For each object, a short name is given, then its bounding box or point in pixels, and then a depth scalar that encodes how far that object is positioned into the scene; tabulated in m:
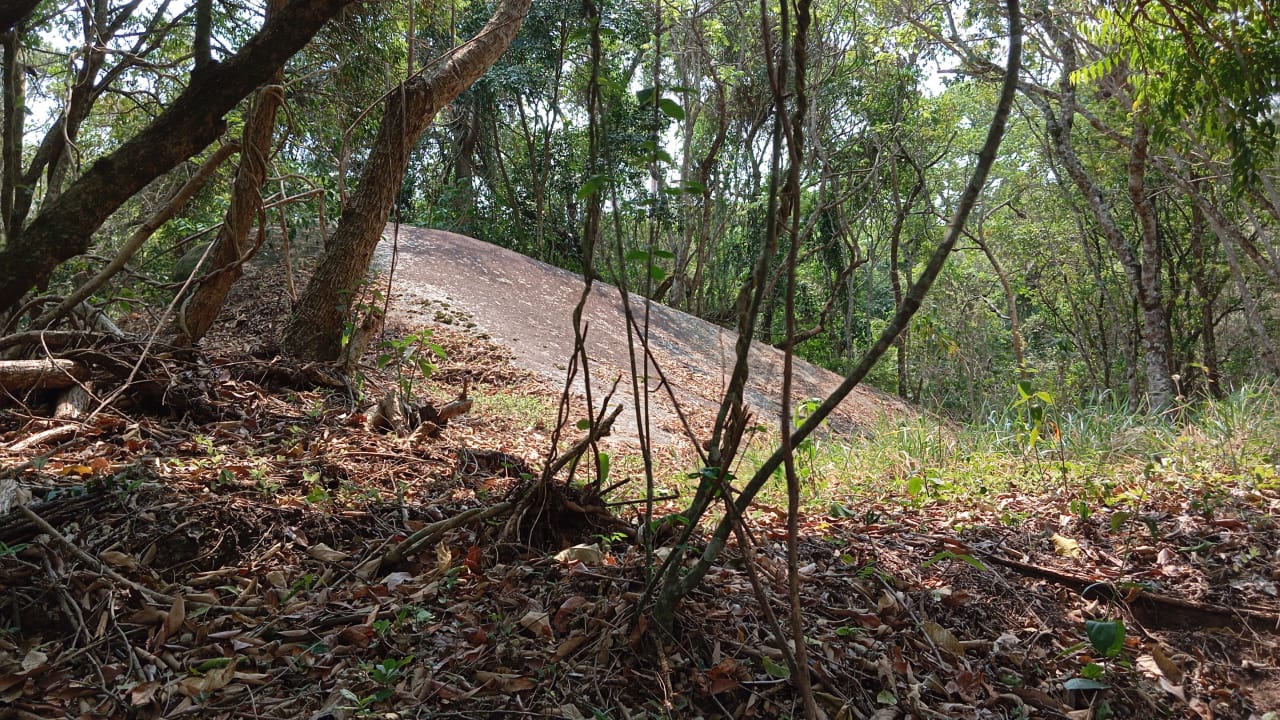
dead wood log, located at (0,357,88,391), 3.00
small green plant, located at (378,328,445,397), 3.80
